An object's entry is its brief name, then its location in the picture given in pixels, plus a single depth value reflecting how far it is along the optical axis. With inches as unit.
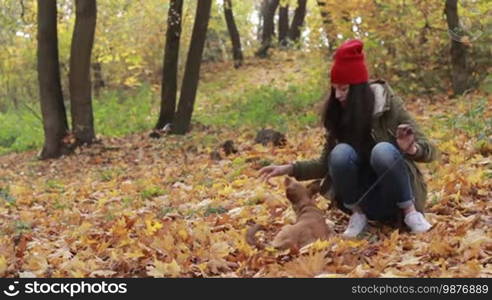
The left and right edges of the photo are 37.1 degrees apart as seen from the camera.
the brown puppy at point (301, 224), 189.2
